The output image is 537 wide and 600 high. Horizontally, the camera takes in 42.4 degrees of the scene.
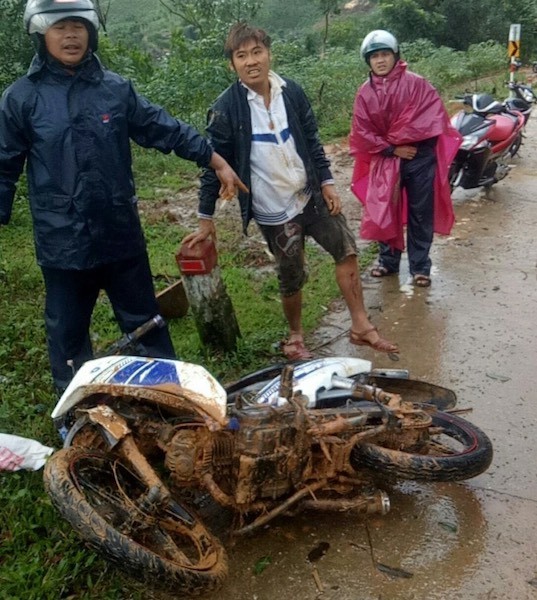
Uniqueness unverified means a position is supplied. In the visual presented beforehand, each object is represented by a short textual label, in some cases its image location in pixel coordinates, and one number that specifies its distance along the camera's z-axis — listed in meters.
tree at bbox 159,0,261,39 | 14.58
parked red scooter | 6.94
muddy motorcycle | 2.40
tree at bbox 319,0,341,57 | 22.39
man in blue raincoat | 3.02
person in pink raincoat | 5.07
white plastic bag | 3.22
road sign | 11.43
